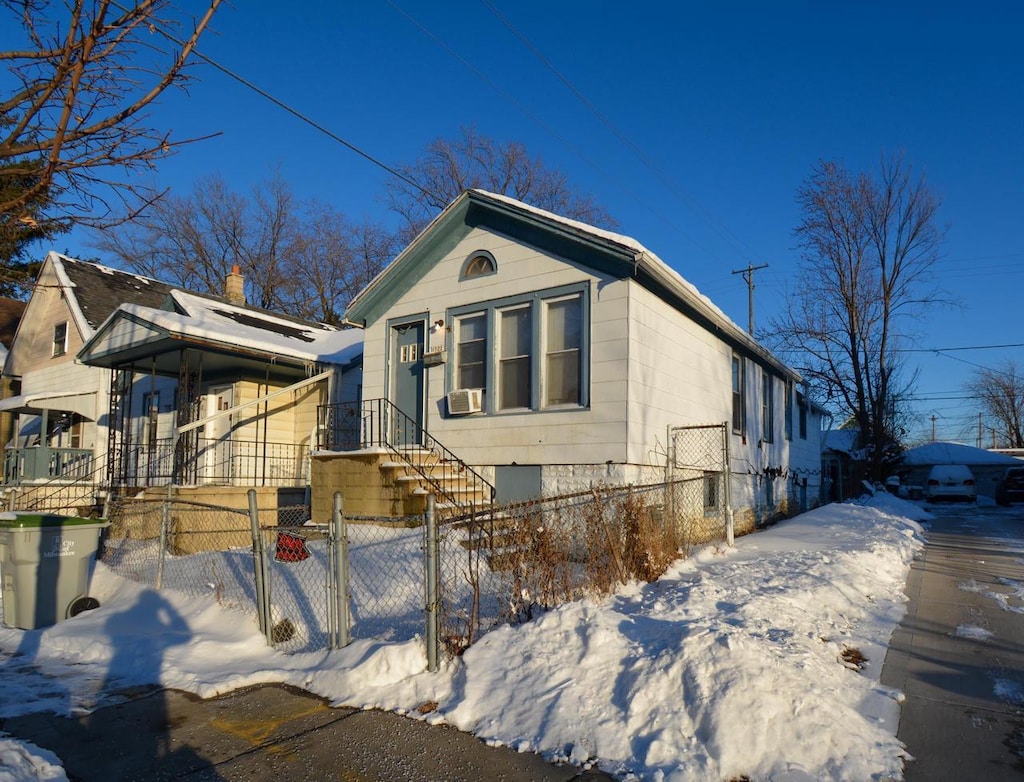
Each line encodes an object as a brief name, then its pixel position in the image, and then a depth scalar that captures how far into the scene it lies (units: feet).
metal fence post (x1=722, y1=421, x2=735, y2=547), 33.45
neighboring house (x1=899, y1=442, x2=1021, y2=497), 127.24
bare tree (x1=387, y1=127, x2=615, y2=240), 109.09
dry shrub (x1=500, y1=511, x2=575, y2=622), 18.43
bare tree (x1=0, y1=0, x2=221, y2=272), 11.57
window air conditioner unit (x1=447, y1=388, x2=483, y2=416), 37.63
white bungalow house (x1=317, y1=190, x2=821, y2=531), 33.40
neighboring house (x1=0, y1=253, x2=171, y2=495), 54.68
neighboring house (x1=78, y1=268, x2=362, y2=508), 43.75
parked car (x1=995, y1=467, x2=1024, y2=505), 90.12
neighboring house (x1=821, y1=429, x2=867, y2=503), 88.07
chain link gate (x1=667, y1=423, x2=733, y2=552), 33.68
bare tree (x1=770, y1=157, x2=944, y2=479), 89.56
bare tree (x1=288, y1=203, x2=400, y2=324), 121.19
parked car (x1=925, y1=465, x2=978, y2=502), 94.53
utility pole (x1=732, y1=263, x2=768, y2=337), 107.55
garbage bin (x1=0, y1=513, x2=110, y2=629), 23.76
